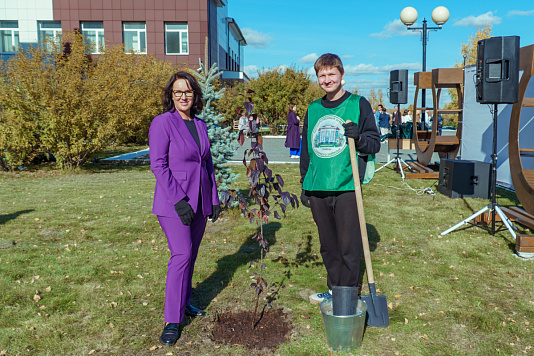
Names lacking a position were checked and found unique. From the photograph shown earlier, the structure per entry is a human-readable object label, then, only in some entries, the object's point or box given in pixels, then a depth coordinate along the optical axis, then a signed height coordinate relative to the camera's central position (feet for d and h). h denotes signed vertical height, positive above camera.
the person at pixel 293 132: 52.60 -0.43
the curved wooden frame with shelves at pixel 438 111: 39.91 +1.50
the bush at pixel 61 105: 41.57 +2.27
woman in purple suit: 10.92 -1.33
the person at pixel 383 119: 72.95 +1.46
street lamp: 49.16 +12.06
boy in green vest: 11.44 -0.89
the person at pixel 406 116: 80.10 +2.12
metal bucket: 10.67 -4.81
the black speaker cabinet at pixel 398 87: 43.68 +4.02
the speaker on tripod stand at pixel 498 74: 20.13 +2.39
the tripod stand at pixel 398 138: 42.03 -0.93
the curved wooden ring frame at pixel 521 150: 20.03 -1.05
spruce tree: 22.75 -0.33
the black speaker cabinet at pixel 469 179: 30.17 -3.42
